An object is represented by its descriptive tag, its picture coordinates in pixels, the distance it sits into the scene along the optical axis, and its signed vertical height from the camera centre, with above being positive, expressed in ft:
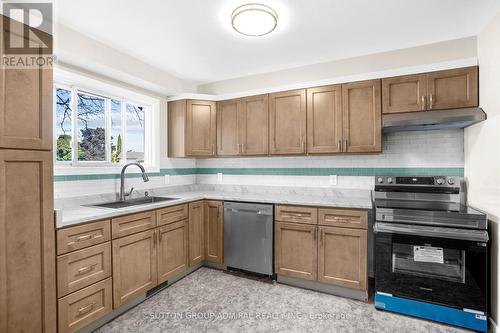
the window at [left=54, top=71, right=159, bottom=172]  8.35 +1.43
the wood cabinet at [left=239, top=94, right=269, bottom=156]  10.73 +1.69
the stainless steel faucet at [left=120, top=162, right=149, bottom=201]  9.18 -0.49
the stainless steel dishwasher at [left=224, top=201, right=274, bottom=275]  9.44 -2.64
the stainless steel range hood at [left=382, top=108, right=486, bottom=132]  7.34 +1.35
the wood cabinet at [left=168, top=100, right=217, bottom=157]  11.42 +1.67
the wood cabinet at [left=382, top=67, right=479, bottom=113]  7.89 +2.34
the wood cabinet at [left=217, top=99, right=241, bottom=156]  11.37 +1.68
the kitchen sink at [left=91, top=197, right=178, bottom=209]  8.65 -1.29
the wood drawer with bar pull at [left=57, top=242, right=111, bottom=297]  5.96 -2.49
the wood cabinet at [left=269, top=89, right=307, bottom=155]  10.03 +1.70
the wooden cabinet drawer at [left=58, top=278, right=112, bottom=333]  5.99 -3.43
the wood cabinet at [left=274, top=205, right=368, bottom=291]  8.20 -2.67
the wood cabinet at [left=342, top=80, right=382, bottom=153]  8.88 +1.68
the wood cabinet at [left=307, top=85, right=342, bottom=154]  9.44 +1.68
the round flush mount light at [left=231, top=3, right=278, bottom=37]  6.24 +3.63
